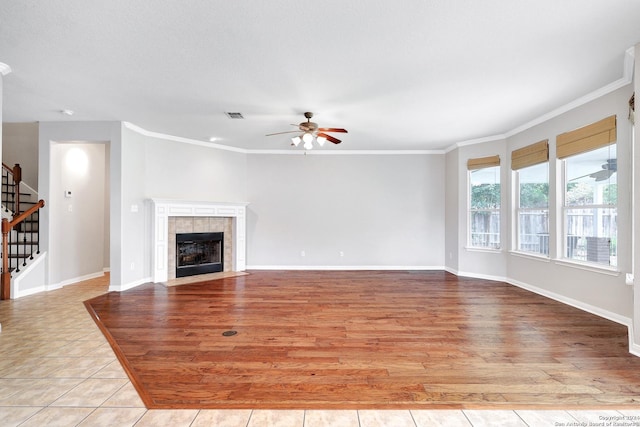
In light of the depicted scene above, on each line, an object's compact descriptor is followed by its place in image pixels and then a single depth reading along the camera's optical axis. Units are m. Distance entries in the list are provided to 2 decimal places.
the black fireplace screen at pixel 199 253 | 5.96
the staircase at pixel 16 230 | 4.45
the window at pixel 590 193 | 3.61
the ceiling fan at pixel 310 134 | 4.31
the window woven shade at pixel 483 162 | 5.69
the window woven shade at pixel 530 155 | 4.59
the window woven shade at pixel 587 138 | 3.55
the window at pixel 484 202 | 5.77
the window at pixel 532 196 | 4.71
